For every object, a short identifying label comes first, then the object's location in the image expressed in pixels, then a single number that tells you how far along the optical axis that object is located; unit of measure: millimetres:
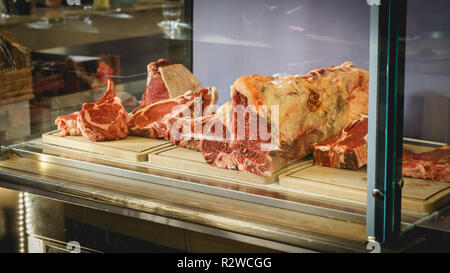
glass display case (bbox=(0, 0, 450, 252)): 2067
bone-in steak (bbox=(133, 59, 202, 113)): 2634
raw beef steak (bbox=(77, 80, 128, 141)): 2626
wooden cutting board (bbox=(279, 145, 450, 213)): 2106
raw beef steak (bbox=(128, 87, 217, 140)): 2468
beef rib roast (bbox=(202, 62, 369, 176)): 2263
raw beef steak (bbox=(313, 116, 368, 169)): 2185
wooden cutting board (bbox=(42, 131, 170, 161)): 2528
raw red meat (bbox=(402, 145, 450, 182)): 2118
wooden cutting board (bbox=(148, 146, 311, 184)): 2312
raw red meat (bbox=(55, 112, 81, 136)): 2686
